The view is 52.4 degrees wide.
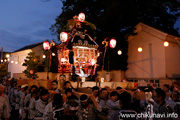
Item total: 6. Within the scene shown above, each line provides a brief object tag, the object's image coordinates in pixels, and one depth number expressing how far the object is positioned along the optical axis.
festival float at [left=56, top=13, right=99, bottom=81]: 13.67
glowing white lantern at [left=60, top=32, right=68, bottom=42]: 13.27
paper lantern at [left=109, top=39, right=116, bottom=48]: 14.81
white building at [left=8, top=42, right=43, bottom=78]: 28.73
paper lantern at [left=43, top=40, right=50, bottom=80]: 14.49
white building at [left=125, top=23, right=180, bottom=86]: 16.56
